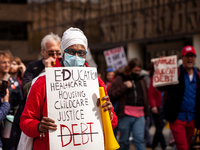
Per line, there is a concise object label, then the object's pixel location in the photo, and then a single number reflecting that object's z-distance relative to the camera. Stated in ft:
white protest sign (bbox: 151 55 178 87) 19.03
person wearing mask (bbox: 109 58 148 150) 21.94
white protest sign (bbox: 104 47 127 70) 38.89
